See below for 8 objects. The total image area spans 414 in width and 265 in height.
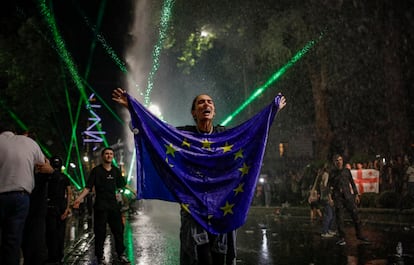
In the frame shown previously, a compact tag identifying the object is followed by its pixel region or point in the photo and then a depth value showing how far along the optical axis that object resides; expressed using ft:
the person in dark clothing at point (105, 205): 28.60
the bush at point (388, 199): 53.79
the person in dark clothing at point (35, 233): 22.48
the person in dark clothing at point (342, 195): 36.71
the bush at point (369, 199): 57.06
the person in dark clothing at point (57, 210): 27.66
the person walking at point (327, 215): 40.83
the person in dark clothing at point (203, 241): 15.33
